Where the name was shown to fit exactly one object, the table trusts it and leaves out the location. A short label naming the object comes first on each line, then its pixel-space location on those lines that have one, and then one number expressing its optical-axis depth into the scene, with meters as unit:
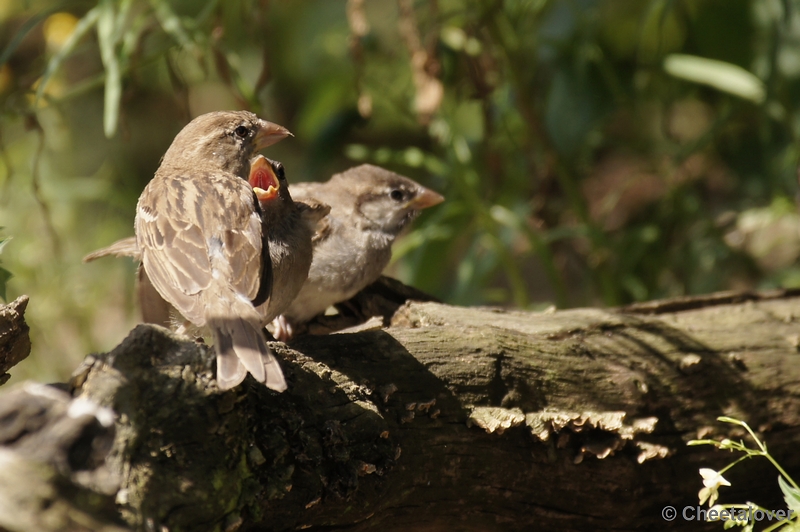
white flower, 3.97
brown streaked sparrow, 3.78
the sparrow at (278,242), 5.39
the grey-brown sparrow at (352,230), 6.47
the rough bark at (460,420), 3.68
